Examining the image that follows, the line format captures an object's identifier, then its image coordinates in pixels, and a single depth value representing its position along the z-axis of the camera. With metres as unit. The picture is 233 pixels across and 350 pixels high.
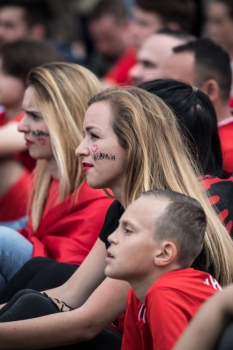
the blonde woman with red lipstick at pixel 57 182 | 6.87
